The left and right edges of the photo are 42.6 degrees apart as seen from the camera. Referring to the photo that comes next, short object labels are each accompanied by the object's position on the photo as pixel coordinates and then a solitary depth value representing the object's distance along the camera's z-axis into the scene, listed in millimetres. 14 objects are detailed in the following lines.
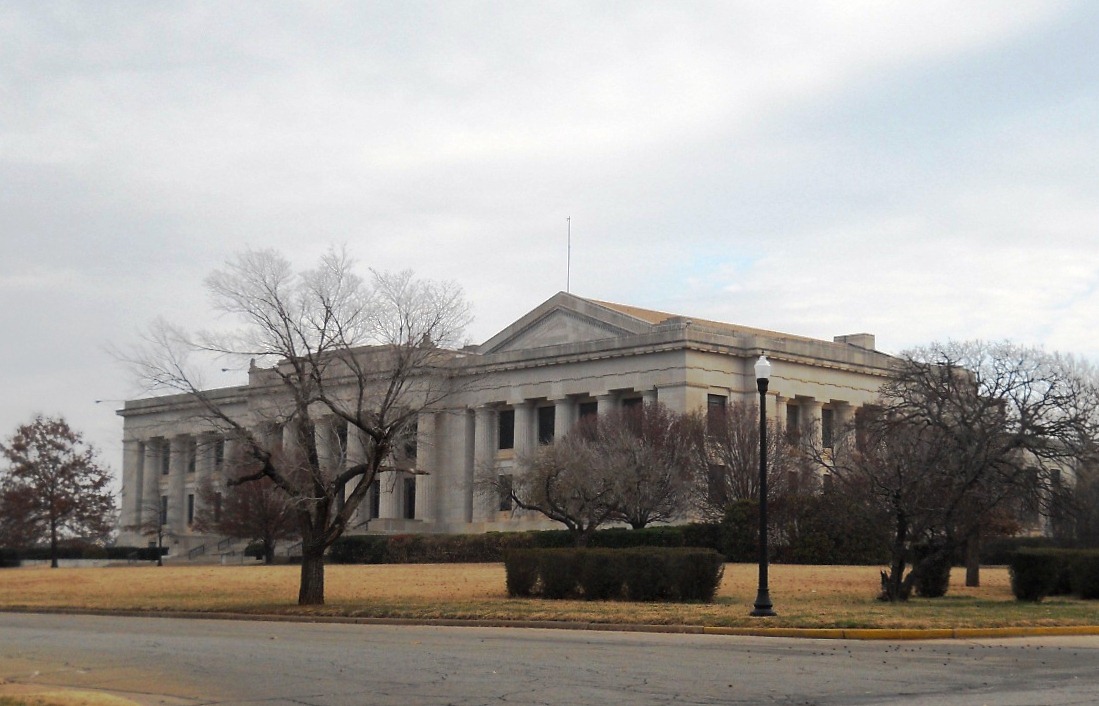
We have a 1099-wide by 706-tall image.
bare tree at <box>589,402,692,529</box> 62500
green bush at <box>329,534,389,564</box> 70750
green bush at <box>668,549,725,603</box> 32281
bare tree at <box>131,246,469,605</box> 34469
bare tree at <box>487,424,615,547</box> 61625
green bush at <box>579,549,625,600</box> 33406
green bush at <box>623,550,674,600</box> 32562
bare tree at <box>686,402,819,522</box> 63312
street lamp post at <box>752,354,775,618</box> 27391
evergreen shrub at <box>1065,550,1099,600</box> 33969
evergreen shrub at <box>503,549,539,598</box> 35438
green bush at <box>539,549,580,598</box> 34375
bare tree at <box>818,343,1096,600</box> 32906
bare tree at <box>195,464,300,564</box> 73938
